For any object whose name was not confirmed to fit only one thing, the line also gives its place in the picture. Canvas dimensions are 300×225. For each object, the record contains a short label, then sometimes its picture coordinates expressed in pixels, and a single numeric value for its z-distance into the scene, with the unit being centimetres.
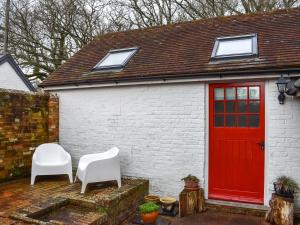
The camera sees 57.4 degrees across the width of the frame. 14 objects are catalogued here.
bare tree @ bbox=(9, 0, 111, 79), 1453
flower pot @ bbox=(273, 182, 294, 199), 473
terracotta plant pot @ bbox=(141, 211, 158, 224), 498
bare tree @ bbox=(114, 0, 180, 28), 1523
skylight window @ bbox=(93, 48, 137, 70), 721
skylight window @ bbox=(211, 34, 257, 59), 589
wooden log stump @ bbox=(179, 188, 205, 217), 553
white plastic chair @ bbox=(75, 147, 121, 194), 548
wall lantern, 493
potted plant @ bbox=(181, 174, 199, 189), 560
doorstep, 535
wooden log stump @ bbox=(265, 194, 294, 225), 461
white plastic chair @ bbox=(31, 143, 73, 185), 623
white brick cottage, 530
